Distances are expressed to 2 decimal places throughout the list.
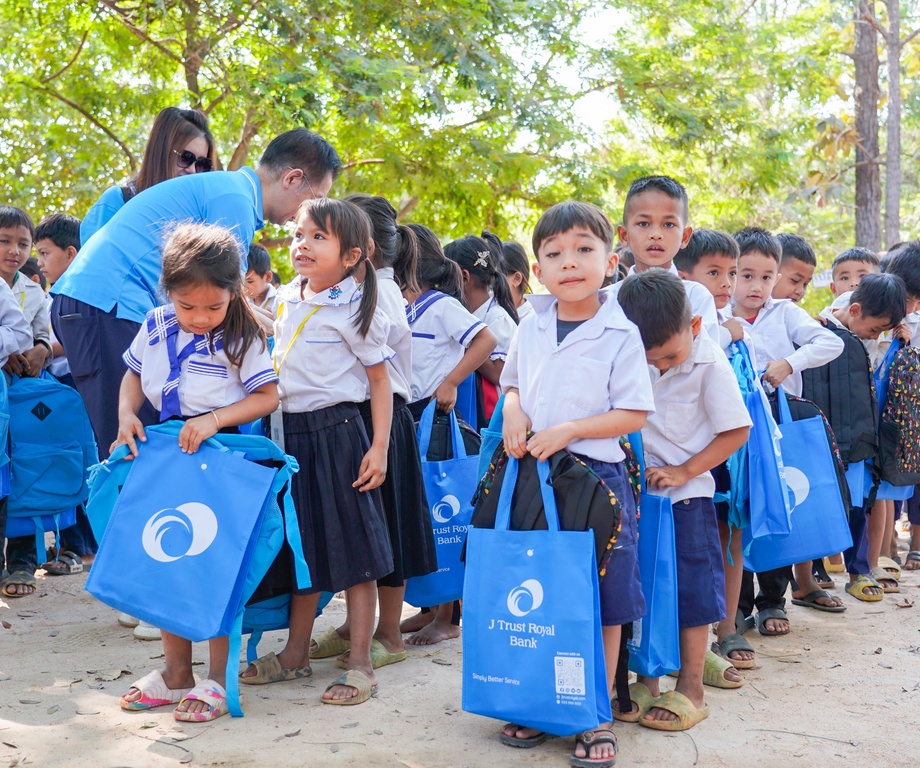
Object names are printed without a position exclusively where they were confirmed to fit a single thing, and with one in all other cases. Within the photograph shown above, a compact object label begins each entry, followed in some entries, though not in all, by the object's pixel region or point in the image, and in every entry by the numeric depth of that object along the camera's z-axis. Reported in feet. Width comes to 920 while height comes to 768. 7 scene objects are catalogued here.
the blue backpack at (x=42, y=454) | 15.57
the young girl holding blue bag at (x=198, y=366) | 9.32
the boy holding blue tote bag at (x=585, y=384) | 8.46
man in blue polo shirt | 10.81
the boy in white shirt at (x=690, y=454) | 9.33
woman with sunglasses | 12.21
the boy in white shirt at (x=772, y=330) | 13.10
